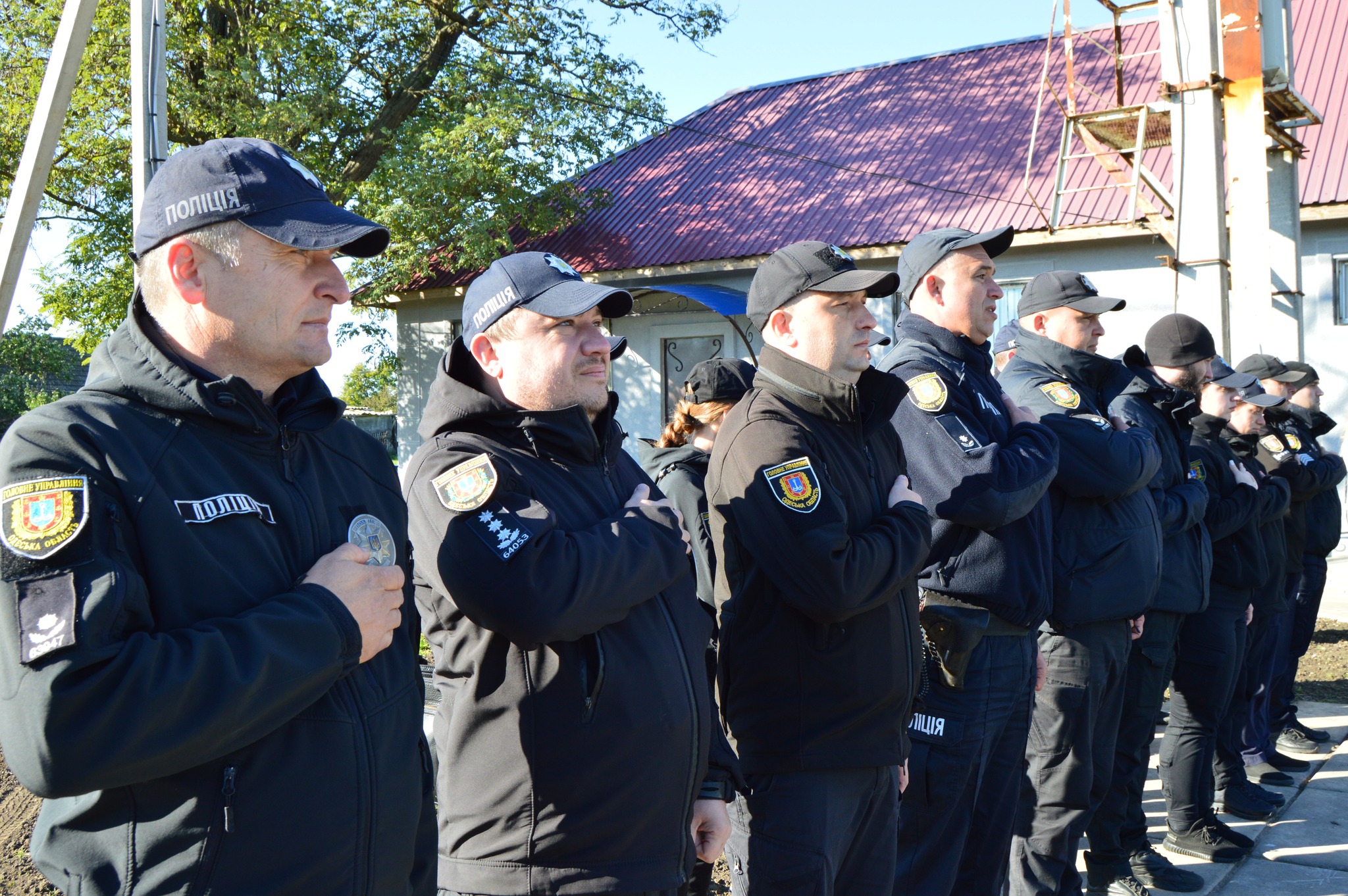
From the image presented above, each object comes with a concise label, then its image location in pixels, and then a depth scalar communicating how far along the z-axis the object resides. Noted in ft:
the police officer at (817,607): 9.08
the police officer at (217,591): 4.81
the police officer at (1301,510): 21.45
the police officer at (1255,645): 18.02
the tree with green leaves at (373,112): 47.14
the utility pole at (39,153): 14.60
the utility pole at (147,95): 19.51
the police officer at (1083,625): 12.59
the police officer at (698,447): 13.69
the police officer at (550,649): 7.15
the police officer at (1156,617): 14.38
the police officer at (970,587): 10.76
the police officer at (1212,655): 16.08
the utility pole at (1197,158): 25.02
